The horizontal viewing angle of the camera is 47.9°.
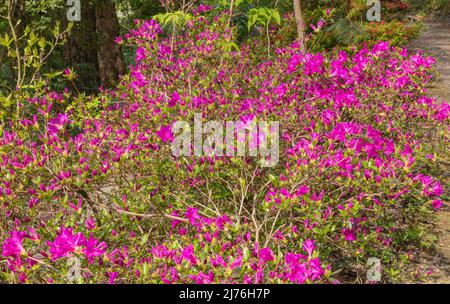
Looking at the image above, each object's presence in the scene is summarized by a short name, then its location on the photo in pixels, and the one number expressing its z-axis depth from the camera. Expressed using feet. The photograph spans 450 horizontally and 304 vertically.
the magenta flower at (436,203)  11.06
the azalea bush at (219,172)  8.72
